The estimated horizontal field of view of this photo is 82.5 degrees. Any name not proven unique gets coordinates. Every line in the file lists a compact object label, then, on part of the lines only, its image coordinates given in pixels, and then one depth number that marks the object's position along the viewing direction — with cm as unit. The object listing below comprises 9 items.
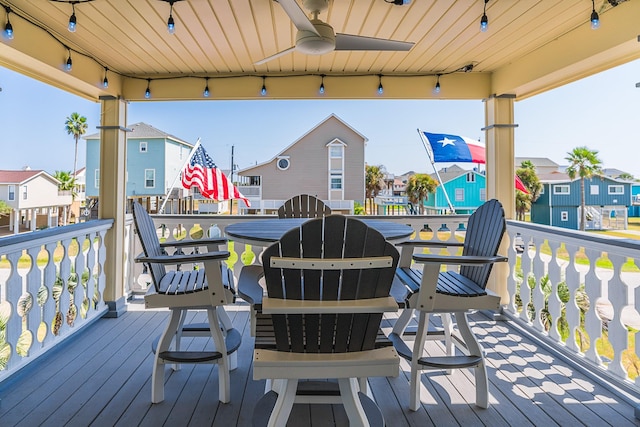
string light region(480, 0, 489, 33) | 229
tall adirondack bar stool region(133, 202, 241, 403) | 193
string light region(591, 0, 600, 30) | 218
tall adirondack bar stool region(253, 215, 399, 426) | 128
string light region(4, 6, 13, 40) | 225
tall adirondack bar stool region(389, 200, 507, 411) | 189
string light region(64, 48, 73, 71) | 282
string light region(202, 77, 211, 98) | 370
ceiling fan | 191
